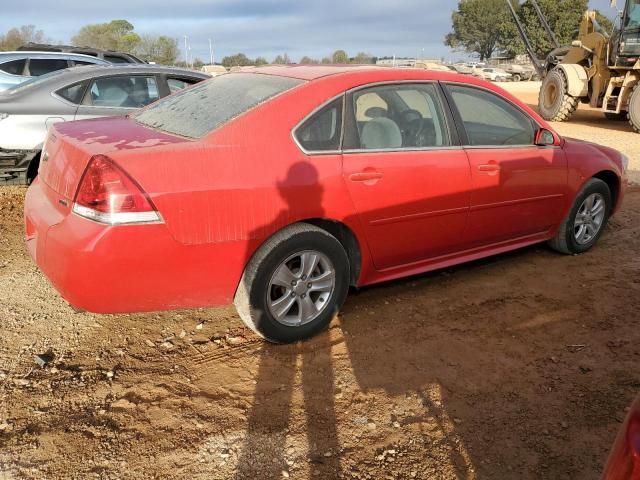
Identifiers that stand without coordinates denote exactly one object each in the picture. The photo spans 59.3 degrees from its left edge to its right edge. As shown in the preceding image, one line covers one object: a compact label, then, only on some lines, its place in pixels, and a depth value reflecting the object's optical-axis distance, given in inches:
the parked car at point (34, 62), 372.2
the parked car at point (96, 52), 518.3
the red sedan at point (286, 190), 109.5
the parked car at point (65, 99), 217.9
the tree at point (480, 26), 2824.8
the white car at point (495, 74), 1707.2
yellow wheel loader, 503.5
